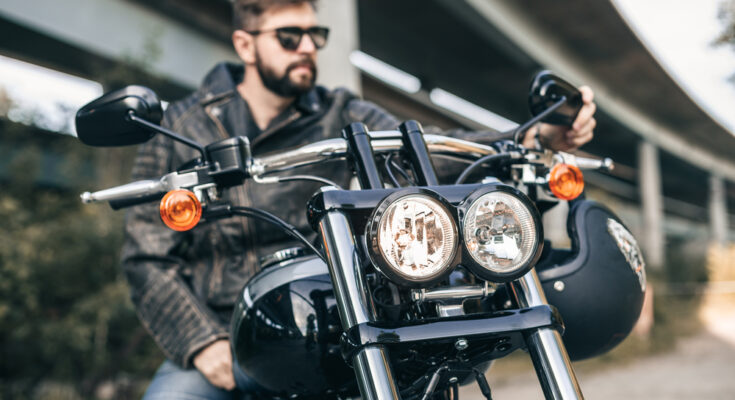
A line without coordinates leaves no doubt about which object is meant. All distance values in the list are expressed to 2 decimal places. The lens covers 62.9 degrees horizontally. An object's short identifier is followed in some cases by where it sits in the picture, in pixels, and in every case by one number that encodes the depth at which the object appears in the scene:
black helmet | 1.39
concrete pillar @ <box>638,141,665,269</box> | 20.20
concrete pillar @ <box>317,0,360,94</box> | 6.08
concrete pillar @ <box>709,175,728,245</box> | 24.94
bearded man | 1.77
